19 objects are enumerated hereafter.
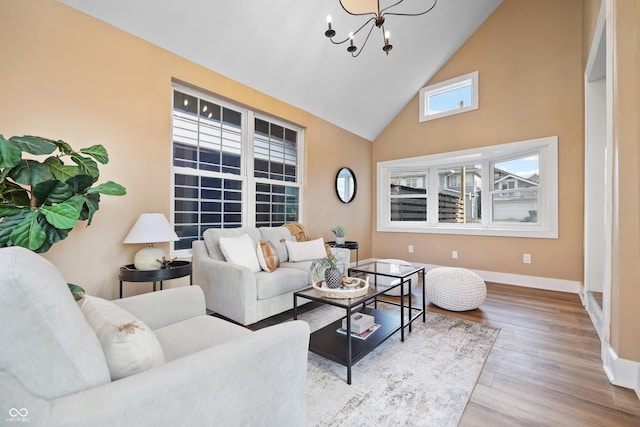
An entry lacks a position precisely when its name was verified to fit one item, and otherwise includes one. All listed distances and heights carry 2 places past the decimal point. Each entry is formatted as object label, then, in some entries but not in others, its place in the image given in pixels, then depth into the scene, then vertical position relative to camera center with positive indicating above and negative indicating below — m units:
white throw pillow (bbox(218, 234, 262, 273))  2.68 -0.37
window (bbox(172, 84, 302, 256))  3.06 +0.56
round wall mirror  4.88 +0.50
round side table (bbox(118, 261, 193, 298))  2.25 -0.50
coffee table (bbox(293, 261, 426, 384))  1.84 -0.91
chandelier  2.43 +1.82
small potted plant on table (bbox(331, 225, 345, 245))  4.43 -0.33
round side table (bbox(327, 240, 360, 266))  4.32 -0.49
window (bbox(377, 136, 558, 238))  3.94 +0.37
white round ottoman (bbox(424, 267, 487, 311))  2.94 -0.81
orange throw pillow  2.77 -0.44
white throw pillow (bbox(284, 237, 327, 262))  3.27 -0.44
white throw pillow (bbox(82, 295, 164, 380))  0.84 -0.41
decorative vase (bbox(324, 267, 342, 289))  2.13 -0.49
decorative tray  2.01 -0.56
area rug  1.50 -1.06
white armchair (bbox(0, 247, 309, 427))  0.64 -0.45
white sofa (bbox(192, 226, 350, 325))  2.34 -0.63
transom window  4.45 +1.95
